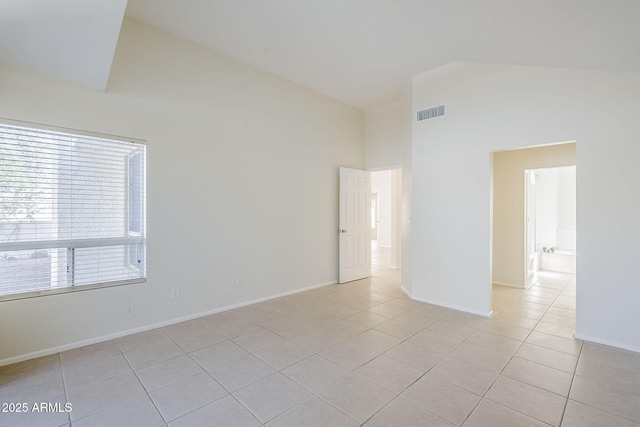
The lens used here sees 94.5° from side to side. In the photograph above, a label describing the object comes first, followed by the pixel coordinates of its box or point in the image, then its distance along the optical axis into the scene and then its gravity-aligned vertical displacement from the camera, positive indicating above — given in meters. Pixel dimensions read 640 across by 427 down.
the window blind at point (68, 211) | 2.61 +0.00
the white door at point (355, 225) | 5.44 -0.25
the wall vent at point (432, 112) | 4.11 +1.42
